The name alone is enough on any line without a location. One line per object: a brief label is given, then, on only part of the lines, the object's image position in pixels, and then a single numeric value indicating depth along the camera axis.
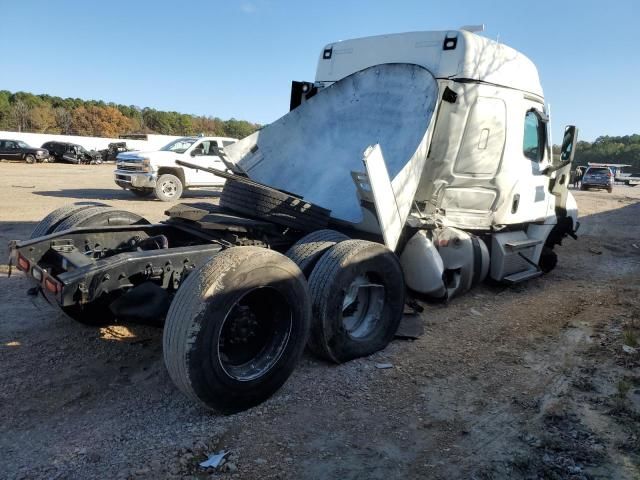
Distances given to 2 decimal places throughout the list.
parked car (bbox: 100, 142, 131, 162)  40.80
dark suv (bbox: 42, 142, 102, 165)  35.12
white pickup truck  14.63
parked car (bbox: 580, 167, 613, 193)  33.34
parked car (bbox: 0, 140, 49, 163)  31.58
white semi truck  3.27
